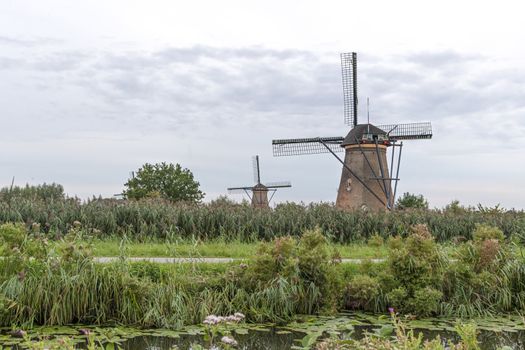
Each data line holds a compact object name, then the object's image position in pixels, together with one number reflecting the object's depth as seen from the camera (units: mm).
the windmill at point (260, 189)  44294
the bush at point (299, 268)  9758
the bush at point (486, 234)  11305
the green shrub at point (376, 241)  13242
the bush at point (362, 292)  9984
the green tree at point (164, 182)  39719
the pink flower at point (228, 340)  4829
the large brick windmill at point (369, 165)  29578
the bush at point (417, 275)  9867
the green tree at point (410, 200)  43625
